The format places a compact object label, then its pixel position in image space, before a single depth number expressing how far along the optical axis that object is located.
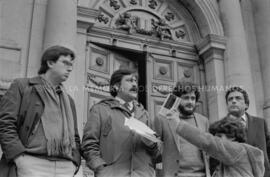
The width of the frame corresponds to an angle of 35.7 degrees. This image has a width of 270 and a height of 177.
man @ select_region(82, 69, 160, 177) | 3.70
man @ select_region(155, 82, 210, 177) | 4.02
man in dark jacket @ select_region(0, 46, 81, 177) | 3.23
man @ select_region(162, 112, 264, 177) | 3.41
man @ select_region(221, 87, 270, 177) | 4.67
